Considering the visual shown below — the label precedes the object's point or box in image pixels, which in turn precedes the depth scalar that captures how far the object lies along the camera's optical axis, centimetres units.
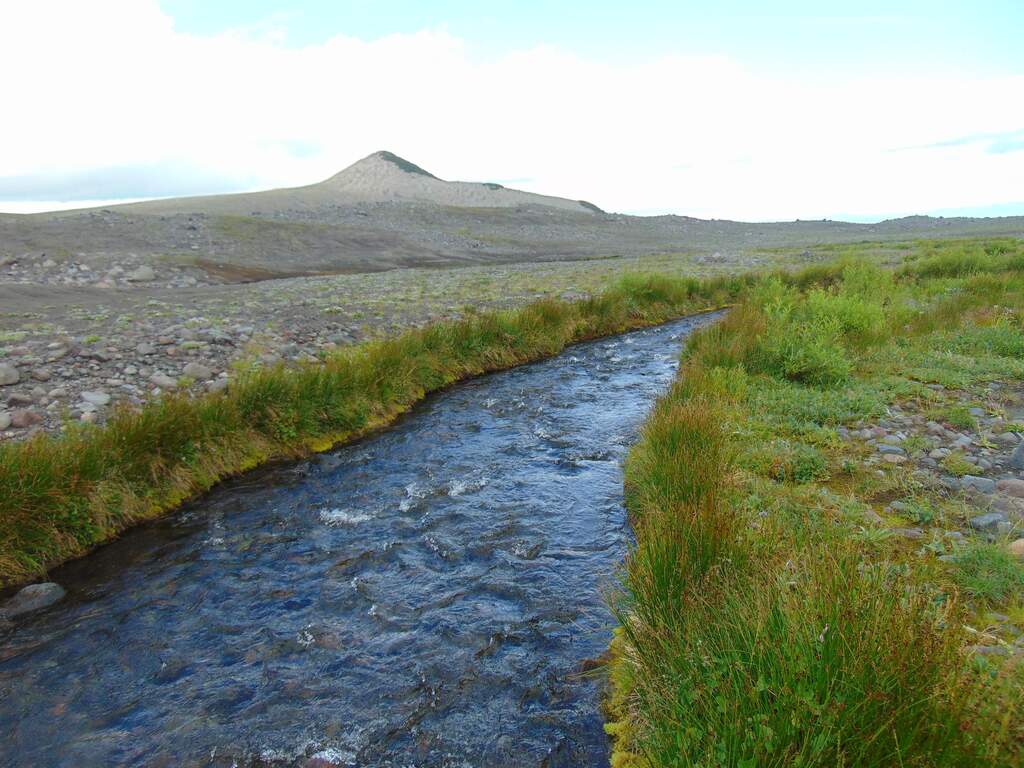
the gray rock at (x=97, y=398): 846
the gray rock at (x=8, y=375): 859
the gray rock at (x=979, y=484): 541
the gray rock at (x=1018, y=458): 593
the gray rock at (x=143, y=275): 2127
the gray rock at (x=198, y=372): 991
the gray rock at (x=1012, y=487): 530
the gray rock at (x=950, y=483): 555
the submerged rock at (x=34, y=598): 536
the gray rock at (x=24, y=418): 761
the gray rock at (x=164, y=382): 938
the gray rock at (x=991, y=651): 318
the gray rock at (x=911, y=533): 473
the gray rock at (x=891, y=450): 648
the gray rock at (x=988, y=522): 473
